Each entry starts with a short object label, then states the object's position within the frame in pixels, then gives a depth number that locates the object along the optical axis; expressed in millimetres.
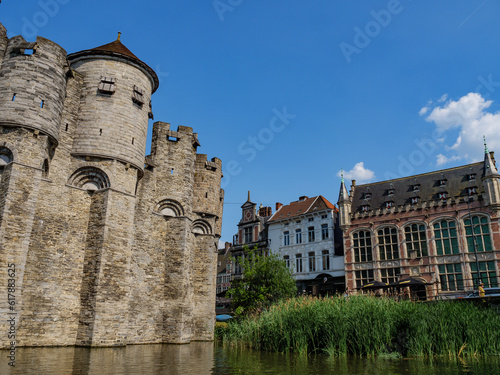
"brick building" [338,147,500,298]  30953
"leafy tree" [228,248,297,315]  25812
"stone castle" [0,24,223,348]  15305
